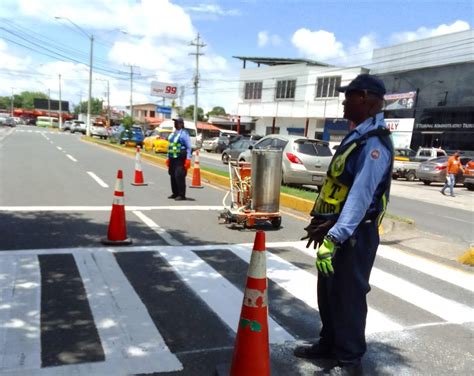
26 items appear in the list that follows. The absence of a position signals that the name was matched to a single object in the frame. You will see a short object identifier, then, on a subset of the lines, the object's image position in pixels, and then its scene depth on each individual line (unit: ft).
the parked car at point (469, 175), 69.92
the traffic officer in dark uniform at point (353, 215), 9.39
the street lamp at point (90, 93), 148.42
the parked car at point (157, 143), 99.04
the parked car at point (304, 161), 44.29
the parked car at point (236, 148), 76.43
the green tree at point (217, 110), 437.38
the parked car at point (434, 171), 75.20
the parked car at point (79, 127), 212.02
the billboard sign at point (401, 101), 116.06
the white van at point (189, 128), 111.96
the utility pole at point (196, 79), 170.44
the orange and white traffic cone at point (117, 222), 20.90
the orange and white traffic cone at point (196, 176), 43.52
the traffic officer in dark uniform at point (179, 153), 34.47
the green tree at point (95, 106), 495.00
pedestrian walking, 57.31
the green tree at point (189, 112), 396.33
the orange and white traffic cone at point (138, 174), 42.78
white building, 138.82
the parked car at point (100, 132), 164.76
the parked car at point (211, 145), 139.85
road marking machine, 24.88
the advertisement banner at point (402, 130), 114.73
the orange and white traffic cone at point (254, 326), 9.59
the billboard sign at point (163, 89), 189.52
